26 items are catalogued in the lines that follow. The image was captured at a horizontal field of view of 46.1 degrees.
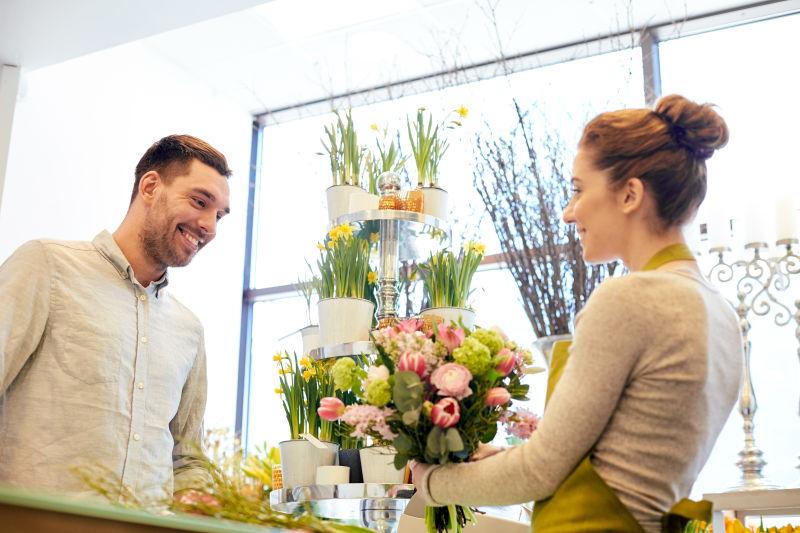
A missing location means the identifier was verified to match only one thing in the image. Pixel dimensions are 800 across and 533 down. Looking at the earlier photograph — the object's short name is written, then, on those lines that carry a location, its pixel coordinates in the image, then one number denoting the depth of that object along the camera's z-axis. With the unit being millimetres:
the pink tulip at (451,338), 1653
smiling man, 2021
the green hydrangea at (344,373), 1776
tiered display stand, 2277
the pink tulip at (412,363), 1589
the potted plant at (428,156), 2771
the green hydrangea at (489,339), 1654
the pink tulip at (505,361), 1652
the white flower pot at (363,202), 2695
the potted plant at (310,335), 2825
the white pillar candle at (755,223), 3457
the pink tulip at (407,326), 1720
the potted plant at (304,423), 2443
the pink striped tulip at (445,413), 1516
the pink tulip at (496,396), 1631
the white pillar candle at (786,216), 3324
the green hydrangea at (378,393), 1583
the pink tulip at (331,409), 1741
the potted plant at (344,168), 2816
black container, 2439
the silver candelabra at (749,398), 3141
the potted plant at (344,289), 2539
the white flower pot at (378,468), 2330
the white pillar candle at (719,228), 3541
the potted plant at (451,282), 2580
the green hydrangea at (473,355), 1604
